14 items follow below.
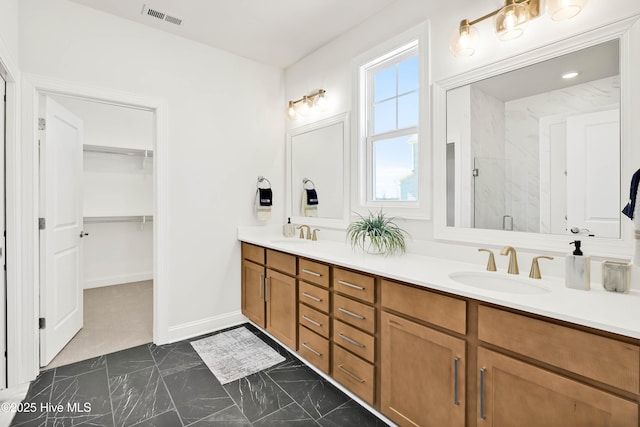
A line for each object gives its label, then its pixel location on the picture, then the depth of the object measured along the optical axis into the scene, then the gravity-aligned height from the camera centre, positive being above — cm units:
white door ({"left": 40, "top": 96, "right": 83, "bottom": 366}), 231 -13
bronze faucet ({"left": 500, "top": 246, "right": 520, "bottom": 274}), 165 -25
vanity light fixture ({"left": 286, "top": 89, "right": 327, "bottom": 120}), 291 +101
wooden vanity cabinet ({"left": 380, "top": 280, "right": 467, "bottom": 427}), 139 -71
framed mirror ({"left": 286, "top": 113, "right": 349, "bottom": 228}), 279 +37
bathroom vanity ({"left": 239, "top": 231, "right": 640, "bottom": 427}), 104 -55
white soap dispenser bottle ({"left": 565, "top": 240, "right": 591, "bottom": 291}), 138 -25
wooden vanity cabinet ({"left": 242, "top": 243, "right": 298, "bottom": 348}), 242 -66
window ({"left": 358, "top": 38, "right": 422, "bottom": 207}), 227 +64
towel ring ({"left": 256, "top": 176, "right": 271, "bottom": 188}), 327 +32
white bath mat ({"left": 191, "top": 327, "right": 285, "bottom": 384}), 231 -112
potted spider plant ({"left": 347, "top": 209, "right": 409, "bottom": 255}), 214 -16
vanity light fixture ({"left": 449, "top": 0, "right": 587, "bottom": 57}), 149 +96
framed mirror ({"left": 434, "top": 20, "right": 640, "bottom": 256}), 142 +33
